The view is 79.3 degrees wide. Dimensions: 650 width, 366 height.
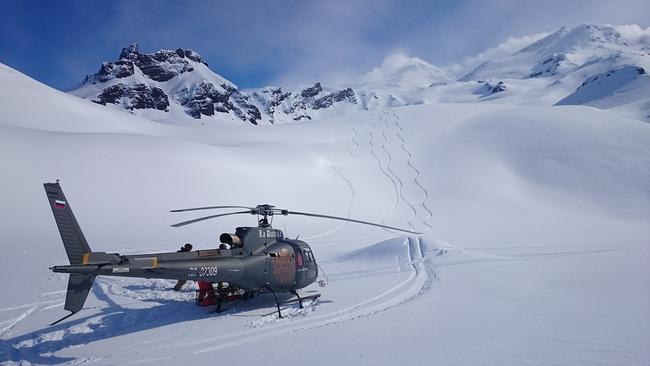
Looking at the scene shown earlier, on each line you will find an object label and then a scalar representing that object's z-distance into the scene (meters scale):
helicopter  7.05
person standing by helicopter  11.59
